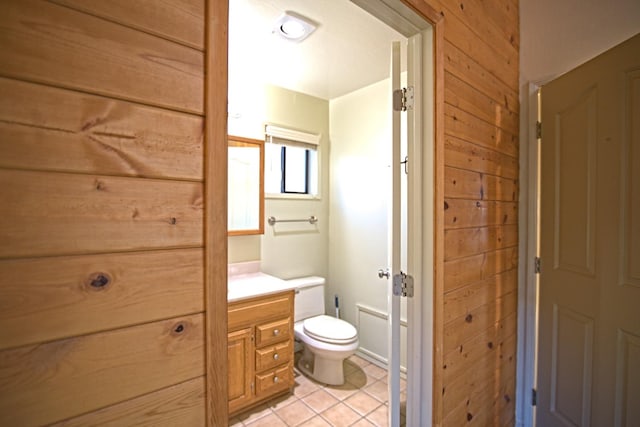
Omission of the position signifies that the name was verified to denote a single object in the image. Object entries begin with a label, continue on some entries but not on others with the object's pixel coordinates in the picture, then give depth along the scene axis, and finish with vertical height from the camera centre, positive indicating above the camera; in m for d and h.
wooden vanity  1.86 -1.01
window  2.59 +0.47
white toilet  2.13 -1.00
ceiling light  1.65 +1.15
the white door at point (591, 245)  1.21 -0.17
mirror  2.32 +0.20
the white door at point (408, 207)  1.12 +0.01
